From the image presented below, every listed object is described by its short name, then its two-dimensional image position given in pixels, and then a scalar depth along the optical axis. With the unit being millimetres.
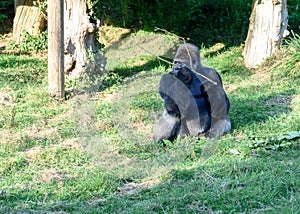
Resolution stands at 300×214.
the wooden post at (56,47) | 13937
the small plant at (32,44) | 18625
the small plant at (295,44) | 16187
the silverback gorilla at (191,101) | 11445
